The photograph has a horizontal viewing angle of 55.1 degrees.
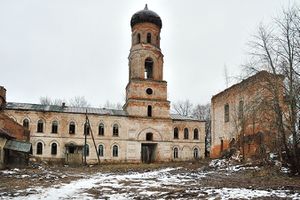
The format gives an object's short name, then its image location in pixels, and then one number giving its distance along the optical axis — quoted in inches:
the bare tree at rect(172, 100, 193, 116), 2113.6
